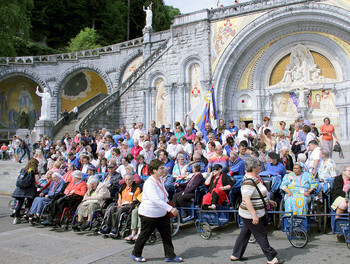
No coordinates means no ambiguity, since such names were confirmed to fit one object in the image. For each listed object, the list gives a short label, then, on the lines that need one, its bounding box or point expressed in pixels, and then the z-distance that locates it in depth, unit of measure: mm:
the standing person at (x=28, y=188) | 8792
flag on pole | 13548
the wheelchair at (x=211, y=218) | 6734
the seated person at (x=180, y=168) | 8269
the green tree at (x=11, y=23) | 26891
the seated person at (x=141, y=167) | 8930
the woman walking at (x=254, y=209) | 4944
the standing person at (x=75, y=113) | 21664
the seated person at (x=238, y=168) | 7566
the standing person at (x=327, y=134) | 10336
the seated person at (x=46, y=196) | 8438
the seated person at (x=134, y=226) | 6613
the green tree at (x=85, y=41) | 32219
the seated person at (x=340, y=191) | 5885
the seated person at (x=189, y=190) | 7219
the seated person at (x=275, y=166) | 7383
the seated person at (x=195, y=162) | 8133
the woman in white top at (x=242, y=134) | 11415
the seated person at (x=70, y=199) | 8062
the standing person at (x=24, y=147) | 15923
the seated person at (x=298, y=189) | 6238
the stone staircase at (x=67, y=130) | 19272
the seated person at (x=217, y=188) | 6797
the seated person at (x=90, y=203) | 7625
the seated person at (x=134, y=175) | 7465
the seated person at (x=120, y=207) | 6967
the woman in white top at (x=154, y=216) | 5371
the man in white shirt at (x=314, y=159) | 7609
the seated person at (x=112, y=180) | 8250
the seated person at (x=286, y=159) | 8177
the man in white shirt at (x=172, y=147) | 10417
